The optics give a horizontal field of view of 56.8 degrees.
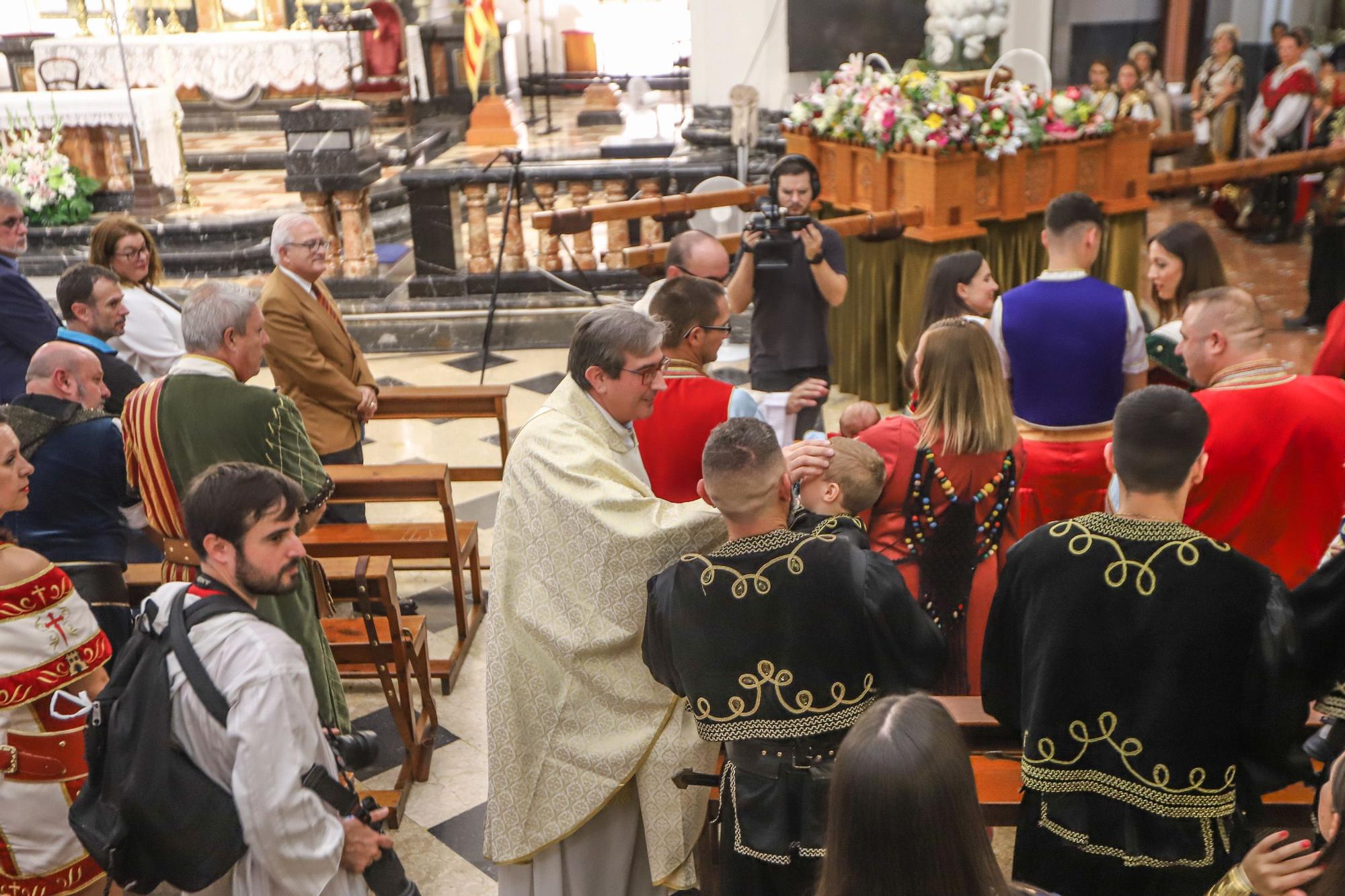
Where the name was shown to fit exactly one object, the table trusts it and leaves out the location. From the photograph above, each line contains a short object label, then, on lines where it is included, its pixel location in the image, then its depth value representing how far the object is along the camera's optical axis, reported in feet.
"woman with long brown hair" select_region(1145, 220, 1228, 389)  12.94
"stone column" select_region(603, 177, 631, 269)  28.14
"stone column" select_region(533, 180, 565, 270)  28.71
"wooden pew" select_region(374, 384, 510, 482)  16.37
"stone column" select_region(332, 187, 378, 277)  28.76
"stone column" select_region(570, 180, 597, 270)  28.76
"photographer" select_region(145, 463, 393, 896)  6.89
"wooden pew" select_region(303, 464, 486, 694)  14.08
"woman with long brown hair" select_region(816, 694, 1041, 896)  4.95
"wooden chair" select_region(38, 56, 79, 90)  45.68
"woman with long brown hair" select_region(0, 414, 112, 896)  8.92
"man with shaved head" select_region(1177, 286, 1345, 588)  9.83
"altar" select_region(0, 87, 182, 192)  35.14
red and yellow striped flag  44.78
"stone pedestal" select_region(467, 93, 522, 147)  43.24
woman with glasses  15.43
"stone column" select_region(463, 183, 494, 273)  27.71
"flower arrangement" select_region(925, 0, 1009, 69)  34.17
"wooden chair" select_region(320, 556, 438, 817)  12.14
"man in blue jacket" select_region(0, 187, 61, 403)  14.84
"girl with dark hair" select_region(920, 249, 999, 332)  13.34
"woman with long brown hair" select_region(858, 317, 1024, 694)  9.87
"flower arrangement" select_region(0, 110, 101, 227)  33.19
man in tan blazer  14.93
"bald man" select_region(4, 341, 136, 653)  11.18
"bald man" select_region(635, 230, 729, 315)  13.76
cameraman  15.42
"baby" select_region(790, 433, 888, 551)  8.55
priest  8.52
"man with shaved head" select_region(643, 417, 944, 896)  7.16
